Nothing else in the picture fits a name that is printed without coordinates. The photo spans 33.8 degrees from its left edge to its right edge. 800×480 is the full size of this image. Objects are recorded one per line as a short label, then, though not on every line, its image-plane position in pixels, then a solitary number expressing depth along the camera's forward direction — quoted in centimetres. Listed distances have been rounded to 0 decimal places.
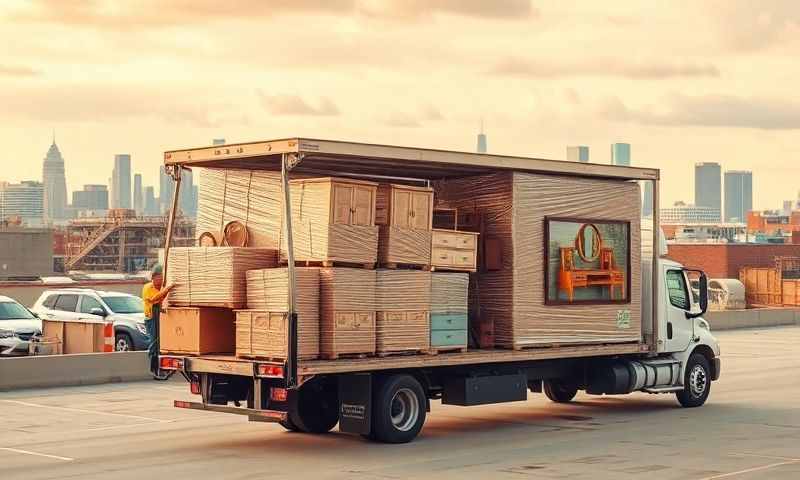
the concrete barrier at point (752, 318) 4556
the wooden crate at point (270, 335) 1488
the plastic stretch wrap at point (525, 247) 1756
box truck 1552
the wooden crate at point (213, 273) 1559
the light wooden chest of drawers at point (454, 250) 1669
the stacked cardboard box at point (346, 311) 1525
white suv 3050
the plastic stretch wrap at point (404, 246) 1606
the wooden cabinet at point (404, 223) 1609
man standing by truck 1651
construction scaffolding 14238
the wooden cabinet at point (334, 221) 1537
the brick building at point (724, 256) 10019
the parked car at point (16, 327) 2880
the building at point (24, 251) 9244
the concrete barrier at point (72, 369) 2397
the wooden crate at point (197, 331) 1597
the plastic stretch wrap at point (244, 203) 1614
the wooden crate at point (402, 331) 1586
